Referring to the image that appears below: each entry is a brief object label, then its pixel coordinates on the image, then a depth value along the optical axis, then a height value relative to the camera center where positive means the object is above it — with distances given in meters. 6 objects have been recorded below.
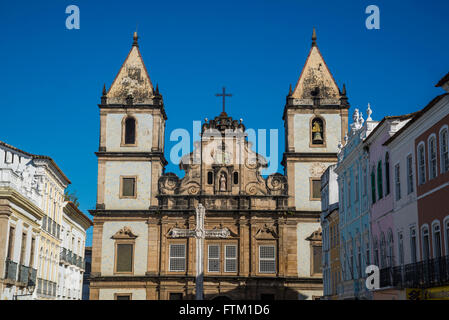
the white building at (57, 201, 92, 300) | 47.72 +4.66
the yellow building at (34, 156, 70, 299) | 40.09 +5.51
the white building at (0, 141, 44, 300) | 31.58 +4.54
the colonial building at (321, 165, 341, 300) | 38.47 +4.84
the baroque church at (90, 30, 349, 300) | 48.53 +8.27
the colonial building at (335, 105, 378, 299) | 31.00 +5.26
